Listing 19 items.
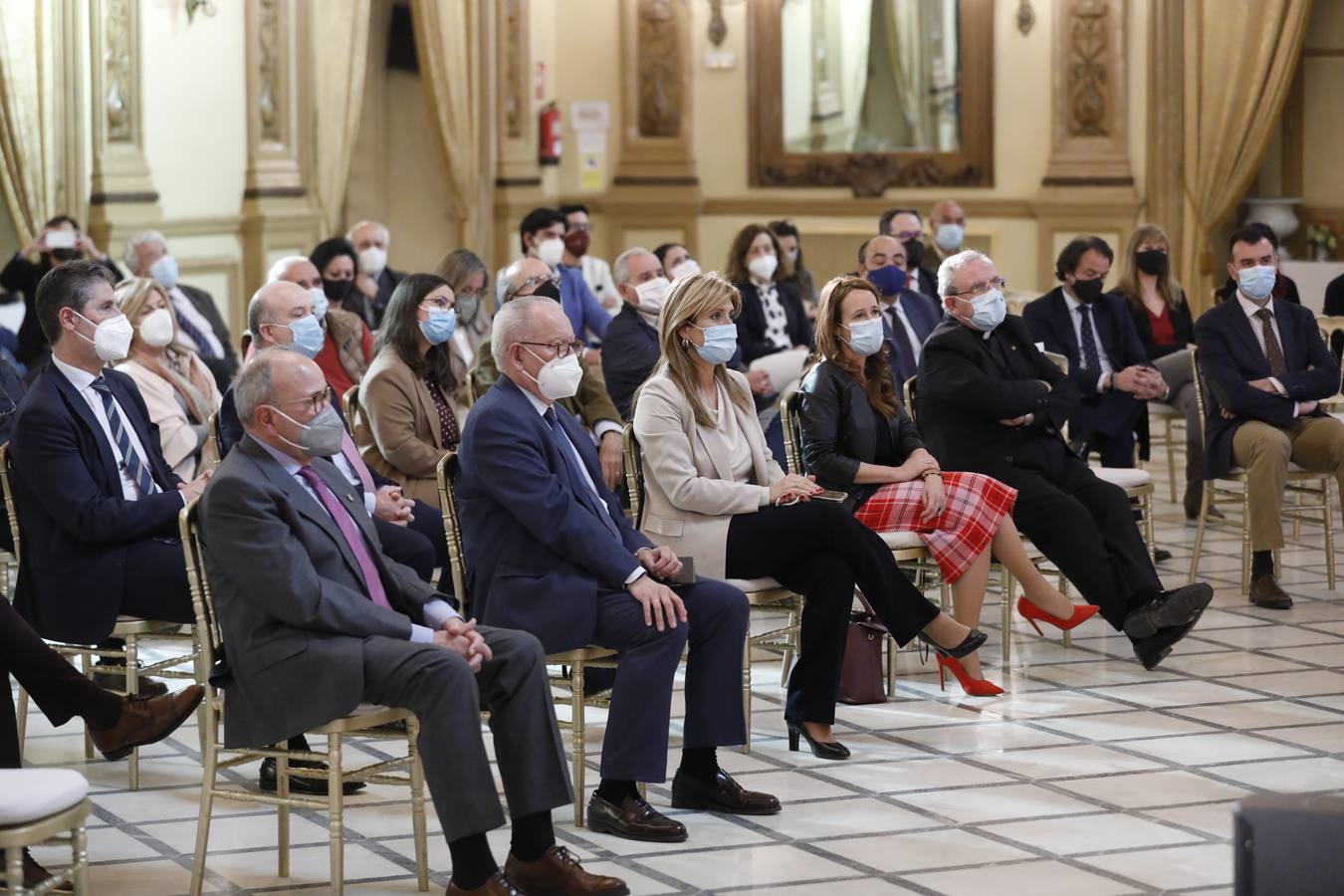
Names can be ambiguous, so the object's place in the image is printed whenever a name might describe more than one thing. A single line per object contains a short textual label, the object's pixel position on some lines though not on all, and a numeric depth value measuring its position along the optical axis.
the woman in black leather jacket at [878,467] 10.03
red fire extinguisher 23.41
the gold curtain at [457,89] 20.98
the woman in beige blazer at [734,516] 8.93
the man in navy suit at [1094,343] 13.35
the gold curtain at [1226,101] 21.62
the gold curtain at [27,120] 15.77
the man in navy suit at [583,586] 7.83
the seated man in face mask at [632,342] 12.54
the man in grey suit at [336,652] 6.75
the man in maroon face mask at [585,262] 17.39
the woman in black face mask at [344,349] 12.24
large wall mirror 23.30
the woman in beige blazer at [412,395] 10.47
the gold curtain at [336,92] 19.86
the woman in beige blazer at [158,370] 10.55
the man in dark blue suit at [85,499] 8.23
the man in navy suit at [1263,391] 12.25
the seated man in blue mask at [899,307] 13.60
